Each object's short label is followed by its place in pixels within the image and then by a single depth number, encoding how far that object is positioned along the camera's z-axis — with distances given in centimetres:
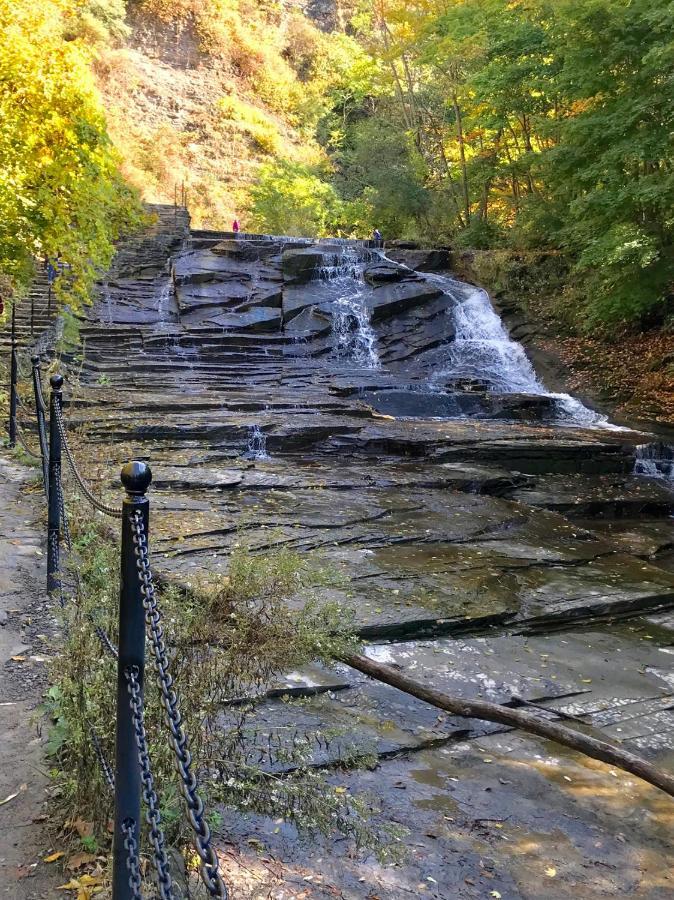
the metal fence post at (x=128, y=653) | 170
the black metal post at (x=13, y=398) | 885
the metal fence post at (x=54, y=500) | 443
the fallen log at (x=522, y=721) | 310
